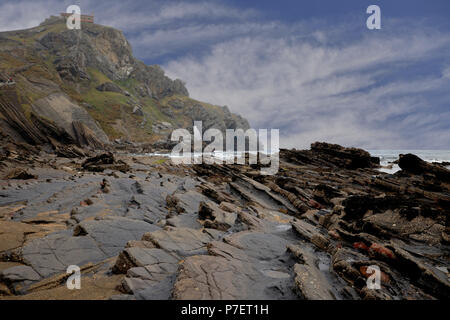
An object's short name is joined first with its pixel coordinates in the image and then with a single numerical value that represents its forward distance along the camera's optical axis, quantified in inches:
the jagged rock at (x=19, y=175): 827.4
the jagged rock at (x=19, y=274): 229.1
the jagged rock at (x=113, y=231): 339.6
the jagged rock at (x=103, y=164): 1227.8
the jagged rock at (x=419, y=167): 924.0
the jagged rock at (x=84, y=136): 2842.0
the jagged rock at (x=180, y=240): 300.9
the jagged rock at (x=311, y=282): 198.2
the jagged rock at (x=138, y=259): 249.8
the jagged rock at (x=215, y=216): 448.1
